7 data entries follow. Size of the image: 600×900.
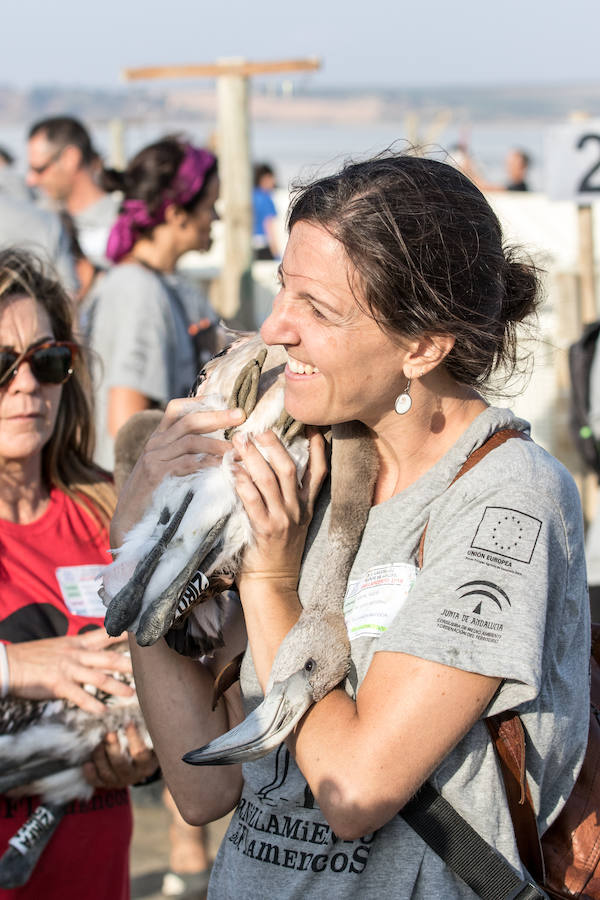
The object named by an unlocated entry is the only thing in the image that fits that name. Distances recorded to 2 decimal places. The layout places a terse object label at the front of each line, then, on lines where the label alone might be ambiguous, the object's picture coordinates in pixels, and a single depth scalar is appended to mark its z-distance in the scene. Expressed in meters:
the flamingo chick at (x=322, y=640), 3.57
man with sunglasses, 13.55
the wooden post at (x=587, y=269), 15.13
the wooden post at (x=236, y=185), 13.29
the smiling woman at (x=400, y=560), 3.40
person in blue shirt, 26.42
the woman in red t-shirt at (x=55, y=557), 5.41
